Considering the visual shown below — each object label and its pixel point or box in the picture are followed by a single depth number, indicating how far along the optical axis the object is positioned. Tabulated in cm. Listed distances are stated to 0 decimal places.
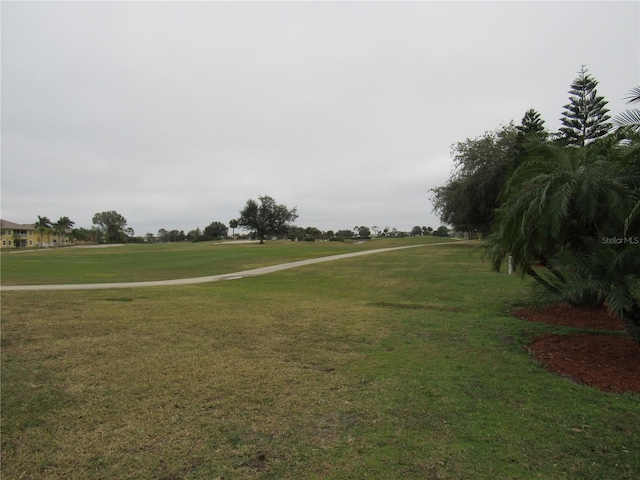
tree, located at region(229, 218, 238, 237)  8438
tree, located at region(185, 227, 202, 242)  12225
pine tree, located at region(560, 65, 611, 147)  3094
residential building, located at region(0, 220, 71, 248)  10004
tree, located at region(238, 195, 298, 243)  7950
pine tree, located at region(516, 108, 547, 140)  3228
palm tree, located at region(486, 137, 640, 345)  496
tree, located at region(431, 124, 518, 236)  3300
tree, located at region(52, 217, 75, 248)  11400
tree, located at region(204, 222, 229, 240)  12629
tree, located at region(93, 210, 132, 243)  12239
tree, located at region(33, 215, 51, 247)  10456
